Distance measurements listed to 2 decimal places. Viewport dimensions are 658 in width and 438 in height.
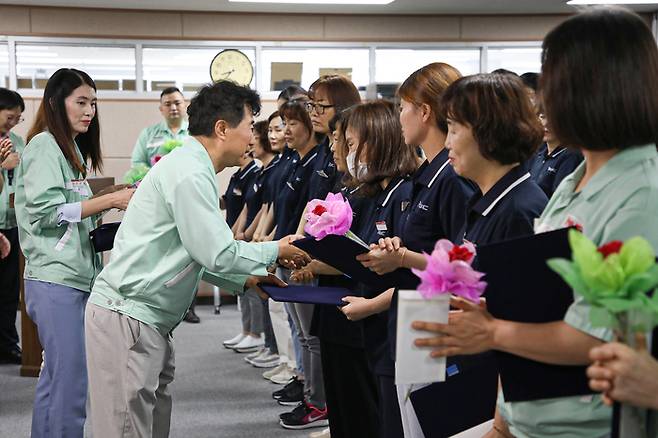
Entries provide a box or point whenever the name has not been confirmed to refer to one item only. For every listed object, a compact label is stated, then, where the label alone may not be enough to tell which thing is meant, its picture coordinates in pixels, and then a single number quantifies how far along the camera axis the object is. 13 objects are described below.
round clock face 8.05
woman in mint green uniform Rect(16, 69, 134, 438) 3.06
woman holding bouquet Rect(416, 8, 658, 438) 1.19
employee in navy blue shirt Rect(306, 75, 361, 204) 3.93
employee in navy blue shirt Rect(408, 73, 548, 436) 1.76
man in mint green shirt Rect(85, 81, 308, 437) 2.42
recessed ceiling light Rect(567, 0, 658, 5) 7.54
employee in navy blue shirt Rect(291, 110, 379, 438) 3.14
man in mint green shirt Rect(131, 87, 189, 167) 6.89
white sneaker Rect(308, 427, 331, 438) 3.83
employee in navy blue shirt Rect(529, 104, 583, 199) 3.28
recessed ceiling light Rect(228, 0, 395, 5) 7.36
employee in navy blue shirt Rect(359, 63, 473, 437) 2.20
